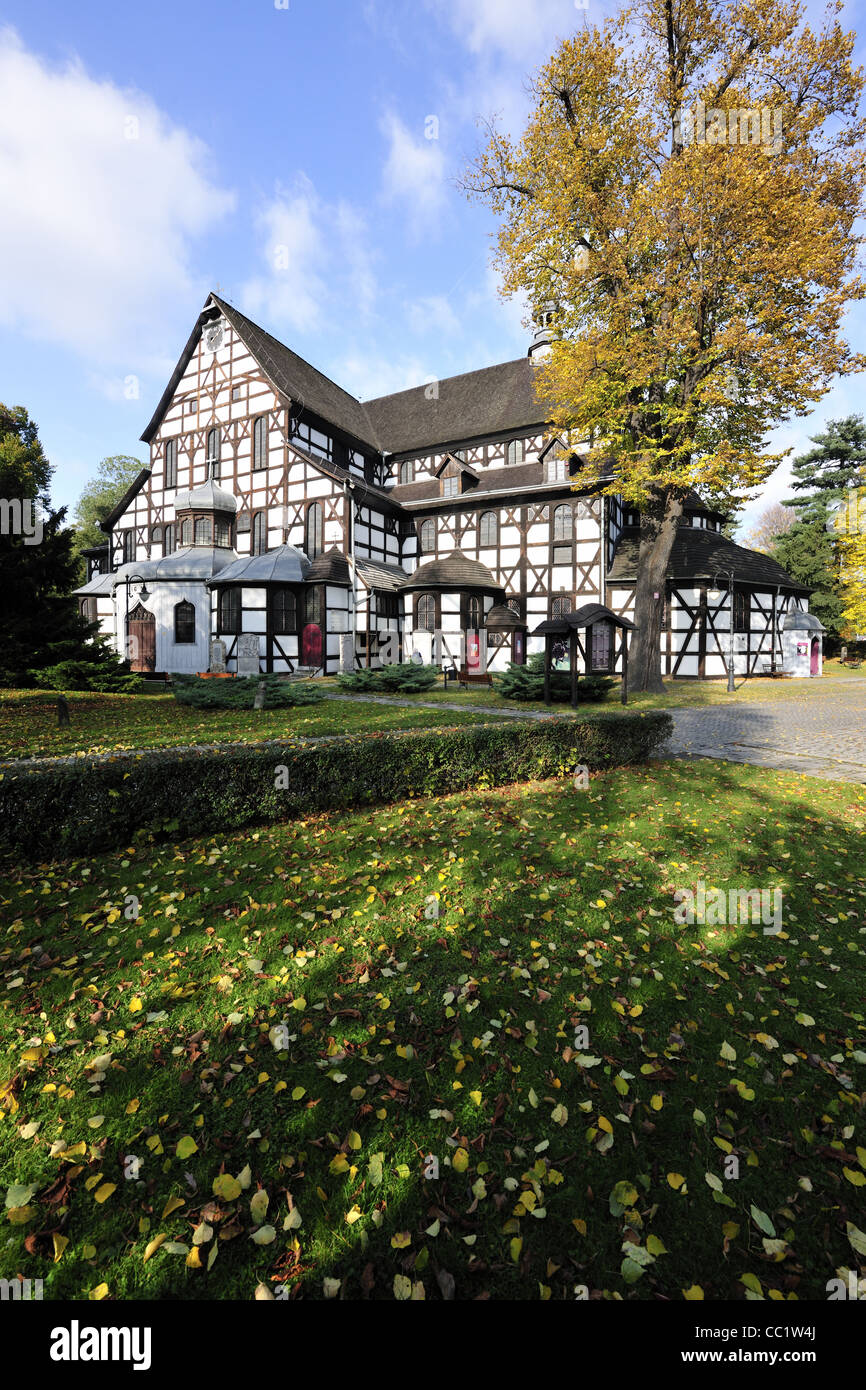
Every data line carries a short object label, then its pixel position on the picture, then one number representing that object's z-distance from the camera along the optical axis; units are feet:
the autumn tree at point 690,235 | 46.57
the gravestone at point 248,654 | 80.02
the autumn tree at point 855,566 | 91.04
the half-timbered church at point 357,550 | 83.92
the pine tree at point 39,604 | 38.32
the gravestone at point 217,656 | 83.30
